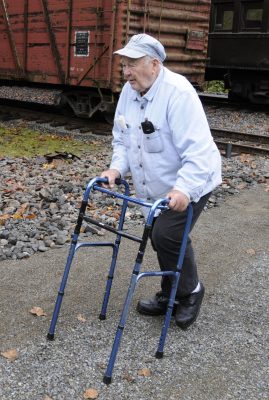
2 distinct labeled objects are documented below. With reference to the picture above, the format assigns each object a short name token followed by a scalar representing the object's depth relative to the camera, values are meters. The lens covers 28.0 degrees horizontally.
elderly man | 3.13
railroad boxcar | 10.96
